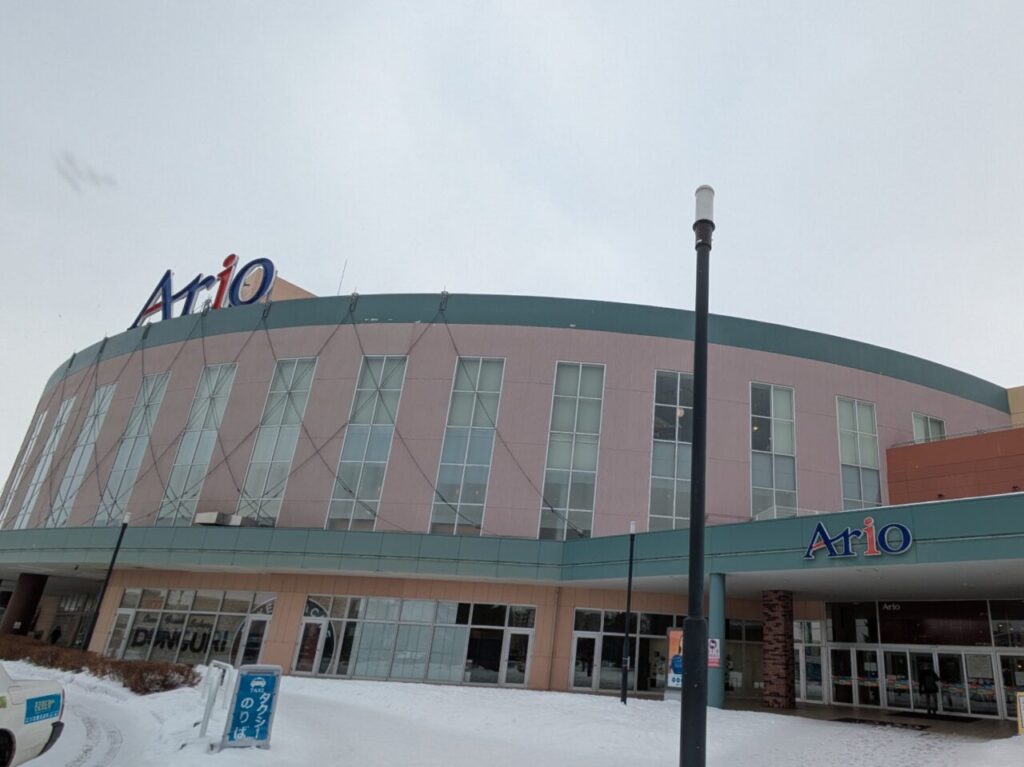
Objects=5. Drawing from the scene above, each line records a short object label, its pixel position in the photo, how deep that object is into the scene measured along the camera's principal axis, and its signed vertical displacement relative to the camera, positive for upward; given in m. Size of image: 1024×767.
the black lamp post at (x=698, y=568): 6.91 +1.10
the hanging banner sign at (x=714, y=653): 20.19 +0.78
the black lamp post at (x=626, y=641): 21.76 +0.91
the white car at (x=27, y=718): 9.26 -1.57
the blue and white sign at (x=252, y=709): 11.47 -1.32
